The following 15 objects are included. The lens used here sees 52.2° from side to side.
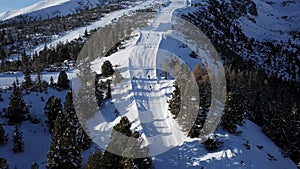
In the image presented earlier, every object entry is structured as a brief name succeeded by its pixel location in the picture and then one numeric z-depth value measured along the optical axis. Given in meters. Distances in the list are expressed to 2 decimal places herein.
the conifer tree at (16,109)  46.12
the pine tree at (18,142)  40.53
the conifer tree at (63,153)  33.75
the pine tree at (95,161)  29.79
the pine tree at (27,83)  59.10
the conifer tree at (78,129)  39.57
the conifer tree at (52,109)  47.06
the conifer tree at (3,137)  41.30
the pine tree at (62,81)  61.90
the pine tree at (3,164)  32.28
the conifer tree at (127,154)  31.07
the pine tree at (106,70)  66.44
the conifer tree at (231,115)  41.31
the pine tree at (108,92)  54.62
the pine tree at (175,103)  43.94
